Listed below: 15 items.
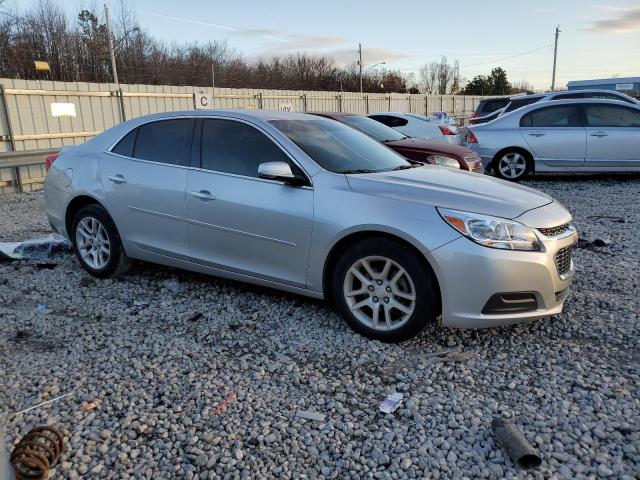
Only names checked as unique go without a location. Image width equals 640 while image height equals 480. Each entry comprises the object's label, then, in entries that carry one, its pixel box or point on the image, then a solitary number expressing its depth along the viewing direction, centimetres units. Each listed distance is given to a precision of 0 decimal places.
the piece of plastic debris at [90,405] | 305
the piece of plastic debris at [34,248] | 597
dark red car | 820
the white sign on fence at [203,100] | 1593
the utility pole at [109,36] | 2741
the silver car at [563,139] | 1027
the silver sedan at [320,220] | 351
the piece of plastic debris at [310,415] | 296
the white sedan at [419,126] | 1246
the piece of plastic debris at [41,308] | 453
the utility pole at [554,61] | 6326
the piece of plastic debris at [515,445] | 252
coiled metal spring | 243
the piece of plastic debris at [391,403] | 303
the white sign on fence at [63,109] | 1338
